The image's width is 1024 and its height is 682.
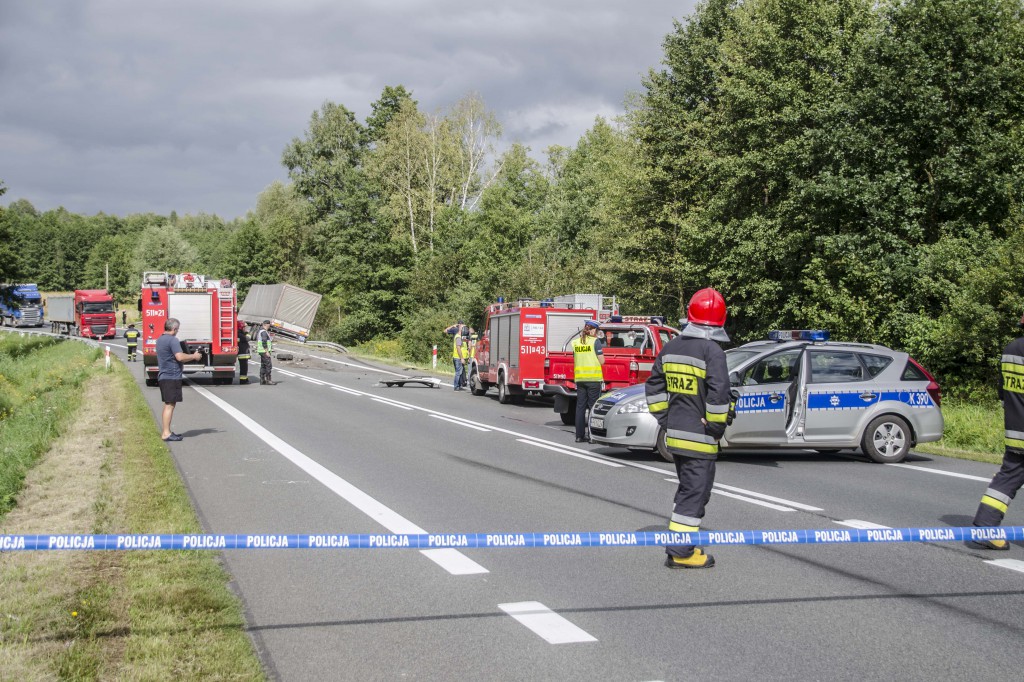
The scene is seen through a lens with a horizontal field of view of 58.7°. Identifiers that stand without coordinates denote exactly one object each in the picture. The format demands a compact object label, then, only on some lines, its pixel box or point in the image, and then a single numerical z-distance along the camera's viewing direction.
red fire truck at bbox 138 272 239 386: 26.09
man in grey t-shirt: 13.64
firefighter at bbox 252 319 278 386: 27.08
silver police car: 11.98
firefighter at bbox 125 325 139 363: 36.39
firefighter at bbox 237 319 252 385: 27.48
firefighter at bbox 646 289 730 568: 6.23
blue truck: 81.89
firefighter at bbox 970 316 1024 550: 7.02
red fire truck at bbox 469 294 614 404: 21.42
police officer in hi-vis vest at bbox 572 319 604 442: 14.48
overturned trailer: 55.06
